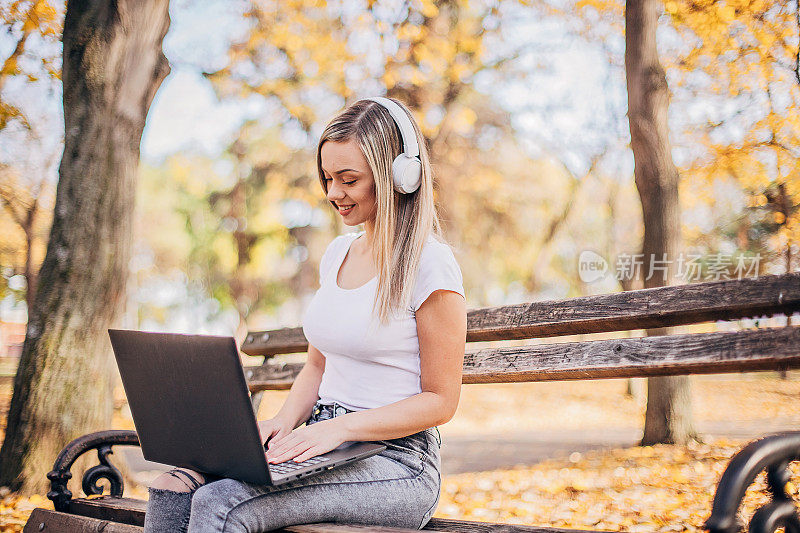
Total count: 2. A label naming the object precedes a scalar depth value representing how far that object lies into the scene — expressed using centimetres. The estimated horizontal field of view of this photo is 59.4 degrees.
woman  195
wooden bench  154
